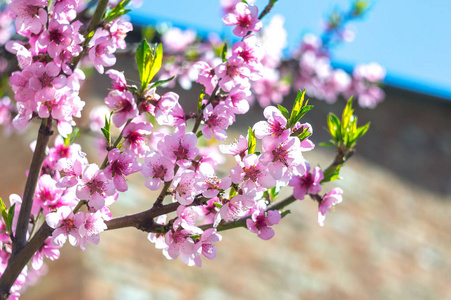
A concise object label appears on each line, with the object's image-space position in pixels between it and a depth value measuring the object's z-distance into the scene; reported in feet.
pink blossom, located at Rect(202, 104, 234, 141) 3.47
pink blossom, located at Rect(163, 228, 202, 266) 3.48
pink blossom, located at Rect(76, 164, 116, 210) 3.40
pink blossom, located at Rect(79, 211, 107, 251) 3.42
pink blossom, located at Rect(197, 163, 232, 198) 3.37
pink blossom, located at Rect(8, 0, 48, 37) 3.51
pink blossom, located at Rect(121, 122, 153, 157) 3.45
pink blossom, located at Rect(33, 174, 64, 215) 3.62
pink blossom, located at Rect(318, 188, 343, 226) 3.69
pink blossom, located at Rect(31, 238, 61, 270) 3.63
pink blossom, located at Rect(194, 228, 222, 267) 3.46
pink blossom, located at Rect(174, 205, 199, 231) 3.43
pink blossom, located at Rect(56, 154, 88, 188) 3.43
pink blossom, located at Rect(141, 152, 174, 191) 3.39
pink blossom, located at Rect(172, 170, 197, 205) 3.37
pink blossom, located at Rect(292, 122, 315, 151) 3.44
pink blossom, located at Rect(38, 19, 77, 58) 3.48
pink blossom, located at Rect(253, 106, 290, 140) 3.41
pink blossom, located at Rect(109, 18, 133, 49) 3.68
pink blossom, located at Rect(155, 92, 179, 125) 3.45
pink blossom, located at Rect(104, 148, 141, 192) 3.39
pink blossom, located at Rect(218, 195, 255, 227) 3.40
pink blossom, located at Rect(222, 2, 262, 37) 3.63
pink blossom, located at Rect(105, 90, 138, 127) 3.42
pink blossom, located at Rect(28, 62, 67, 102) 3.45
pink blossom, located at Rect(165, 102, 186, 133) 3.47
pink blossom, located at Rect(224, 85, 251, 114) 3.48
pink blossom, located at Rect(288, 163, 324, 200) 3.64
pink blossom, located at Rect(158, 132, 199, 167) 3.39
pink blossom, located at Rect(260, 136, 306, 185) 3.37
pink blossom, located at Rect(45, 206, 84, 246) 3.41
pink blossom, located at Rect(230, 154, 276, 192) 3.38
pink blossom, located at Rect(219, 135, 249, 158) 3.46
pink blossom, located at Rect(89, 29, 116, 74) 3.57
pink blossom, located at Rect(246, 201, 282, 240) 3.50
